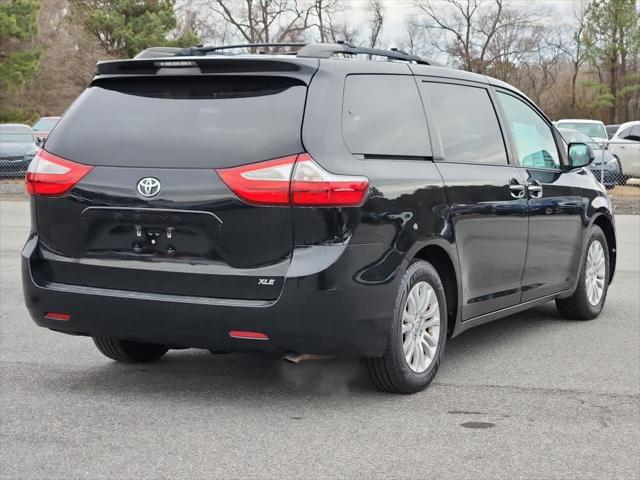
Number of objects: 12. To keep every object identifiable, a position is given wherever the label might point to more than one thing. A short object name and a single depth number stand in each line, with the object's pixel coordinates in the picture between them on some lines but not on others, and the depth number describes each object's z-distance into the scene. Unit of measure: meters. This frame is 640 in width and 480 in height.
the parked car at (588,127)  30.45
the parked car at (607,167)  23.44
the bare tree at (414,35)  70.31
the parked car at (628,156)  25.14
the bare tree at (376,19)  69.81
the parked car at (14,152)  26.75
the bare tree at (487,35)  67.69
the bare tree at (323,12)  67.19
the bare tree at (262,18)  66.12
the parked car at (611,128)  41.06
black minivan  4.88
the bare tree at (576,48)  61.56
